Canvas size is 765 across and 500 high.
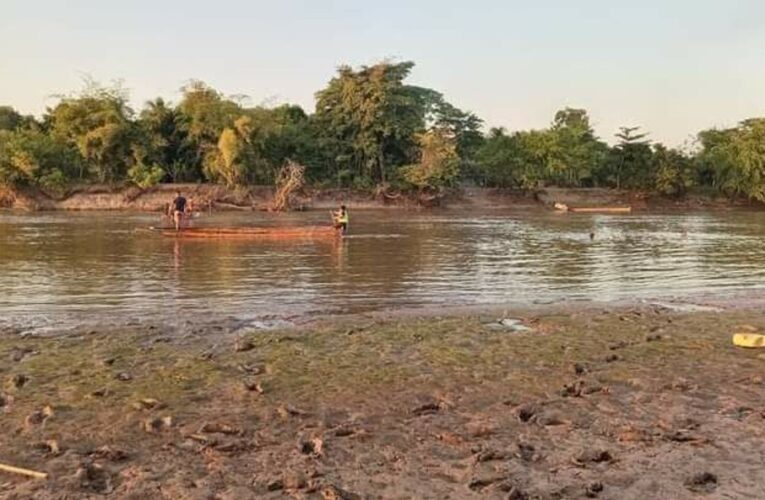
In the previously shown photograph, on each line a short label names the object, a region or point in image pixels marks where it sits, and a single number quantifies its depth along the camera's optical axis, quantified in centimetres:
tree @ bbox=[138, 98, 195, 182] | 6456
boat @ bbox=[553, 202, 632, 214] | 6450
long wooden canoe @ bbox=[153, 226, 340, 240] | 3103
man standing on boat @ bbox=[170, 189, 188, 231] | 3409
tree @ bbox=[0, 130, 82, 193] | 6069
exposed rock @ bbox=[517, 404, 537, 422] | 637
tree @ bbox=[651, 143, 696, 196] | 7288
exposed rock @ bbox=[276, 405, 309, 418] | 639
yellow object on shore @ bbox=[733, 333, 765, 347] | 932
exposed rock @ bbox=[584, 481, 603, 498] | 476
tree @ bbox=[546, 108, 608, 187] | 7356
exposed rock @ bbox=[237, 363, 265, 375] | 800
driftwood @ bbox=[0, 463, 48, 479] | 495
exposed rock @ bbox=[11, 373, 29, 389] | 727
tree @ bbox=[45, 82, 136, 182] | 6269
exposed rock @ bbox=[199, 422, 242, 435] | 591
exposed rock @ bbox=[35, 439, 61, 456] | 542
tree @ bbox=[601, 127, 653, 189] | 7469
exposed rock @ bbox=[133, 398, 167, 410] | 649
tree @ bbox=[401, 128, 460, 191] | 6488
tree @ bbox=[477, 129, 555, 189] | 7350
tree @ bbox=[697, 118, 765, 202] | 7194
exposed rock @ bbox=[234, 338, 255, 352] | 932
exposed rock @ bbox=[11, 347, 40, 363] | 869
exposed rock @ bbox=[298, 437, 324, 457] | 549
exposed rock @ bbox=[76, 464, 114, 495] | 481
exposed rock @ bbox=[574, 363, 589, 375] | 803
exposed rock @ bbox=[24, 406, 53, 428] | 604
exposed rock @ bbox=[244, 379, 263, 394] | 714
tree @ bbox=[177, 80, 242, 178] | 6331
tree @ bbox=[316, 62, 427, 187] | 6550
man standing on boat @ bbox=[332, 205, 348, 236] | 3163
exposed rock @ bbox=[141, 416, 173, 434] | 594
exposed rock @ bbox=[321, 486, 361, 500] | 471
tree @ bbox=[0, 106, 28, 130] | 7588
